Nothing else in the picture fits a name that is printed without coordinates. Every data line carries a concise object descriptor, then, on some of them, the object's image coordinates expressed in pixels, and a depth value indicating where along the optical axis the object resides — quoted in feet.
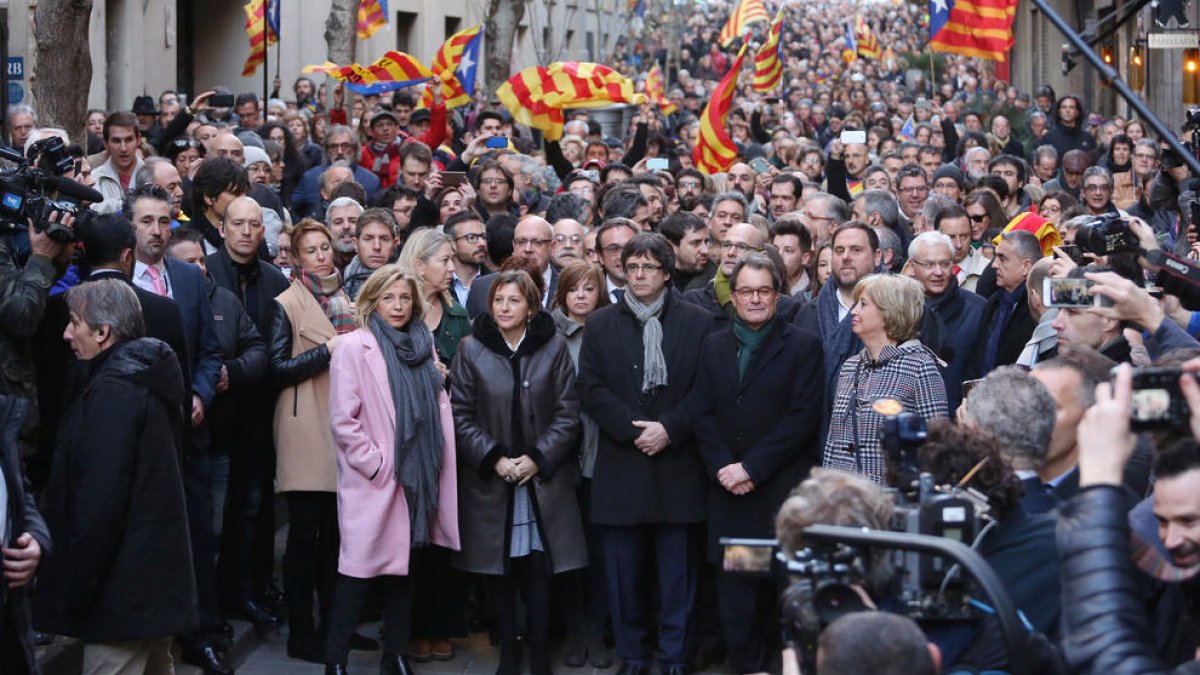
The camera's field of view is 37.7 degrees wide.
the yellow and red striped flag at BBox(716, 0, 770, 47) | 99.95
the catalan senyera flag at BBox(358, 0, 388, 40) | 72.64
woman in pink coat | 25.53
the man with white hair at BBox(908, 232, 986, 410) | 29.25
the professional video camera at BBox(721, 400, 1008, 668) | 11.94
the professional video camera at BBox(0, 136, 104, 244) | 21.71
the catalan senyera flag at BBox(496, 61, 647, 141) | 52.54
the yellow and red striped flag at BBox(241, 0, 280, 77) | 66.95
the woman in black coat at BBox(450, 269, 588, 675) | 26.71
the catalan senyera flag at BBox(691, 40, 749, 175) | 52.42
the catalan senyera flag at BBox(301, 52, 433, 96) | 56.90
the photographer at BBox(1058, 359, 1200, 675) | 12.00
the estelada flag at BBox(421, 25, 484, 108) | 57.82
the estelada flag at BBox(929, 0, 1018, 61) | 44.32
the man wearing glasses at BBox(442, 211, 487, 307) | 31.91
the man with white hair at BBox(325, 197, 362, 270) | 32.09
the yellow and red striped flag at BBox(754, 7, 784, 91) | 69.36
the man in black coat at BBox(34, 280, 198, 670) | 20.85
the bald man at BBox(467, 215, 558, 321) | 31.81
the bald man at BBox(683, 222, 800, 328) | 28.50
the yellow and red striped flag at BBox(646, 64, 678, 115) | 88.72
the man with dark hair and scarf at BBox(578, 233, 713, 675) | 26.61
